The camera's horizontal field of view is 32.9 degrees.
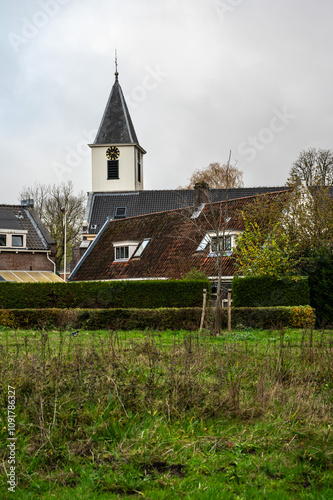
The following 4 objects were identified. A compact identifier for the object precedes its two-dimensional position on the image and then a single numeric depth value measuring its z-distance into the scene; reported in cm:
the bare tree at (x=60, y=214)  5708
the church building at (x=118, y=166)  5456
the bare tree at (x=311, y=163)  4981
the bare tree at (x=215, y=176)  5834
